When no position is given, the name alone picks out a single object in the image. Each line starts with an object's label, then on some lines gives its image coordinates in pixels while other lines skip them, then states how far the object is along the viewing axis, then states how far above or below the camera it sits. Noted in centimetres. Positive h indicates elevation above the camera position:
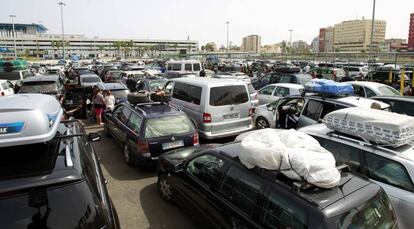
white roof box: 286 -55
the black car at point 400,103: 784 -95
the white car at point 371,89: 1043 -76
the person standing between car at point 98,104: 1085 -132
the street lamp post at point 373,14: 2608 +478
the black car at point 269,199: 272 -135
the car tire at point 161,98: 790 -80
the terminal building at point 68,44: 12219 +1074
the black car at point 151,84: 1411 -76
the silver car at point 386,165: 368 -130
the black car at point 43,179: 258 -101
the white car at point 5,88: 1378 -95
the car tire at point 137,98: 784 -79
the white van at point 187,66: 2258 +16
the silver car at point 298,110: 715 -118
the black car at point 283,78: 1384 -48
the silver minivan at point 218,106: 830 -110
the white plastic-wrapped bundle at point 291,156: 288 -92
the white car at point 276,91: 1084 -89
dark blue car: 655 -146
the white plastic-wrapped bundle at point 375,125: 392 -80
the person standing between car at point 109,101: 1050 -116
